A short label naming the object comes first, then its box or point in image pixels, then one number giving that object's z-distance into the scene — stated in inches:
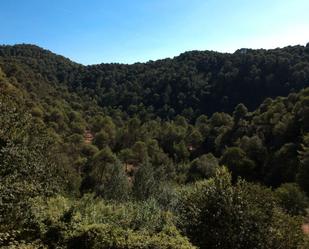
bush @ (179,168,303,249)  487.9
